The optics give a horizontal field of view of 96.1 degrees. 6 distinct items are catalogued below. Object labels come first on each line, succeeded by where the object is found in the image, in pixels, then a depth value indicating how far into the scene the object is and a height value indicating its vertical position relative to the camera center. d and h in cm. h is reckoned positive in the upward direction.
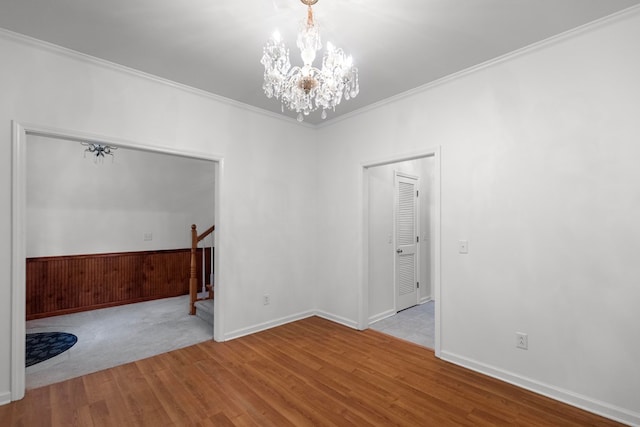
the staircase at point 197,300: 406 -125
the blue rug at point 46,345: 302 -145
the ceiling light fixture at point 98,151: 468 +113
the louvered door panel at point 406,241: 454 -39
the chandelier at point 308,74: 189 +97
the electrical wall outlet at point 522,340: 245 -106
